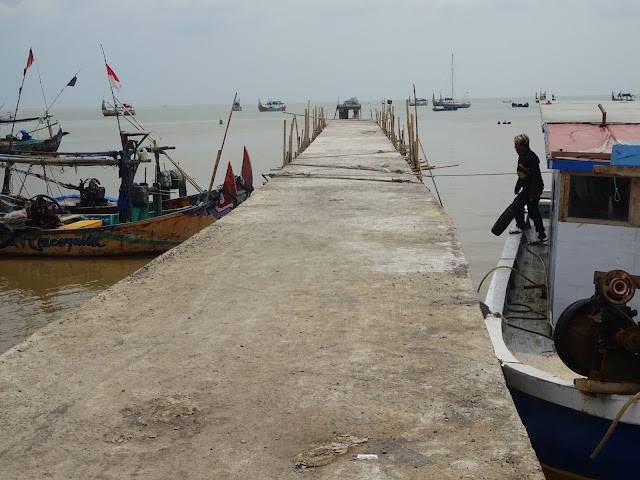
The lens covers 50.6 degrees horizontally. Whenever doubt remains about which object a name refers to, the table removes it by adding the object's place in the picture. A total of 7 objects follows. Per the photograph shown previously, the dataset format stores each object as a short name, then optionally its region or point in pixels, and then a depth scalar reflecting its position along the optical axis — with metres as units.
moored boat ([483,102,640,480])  4.10
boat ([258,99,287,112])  126.82
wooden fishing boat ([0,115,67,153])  27.32
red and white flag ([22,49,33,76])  21.73
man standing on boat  8.06
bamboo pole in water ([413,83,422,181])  12.91
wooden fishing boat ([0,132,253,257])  13.62
